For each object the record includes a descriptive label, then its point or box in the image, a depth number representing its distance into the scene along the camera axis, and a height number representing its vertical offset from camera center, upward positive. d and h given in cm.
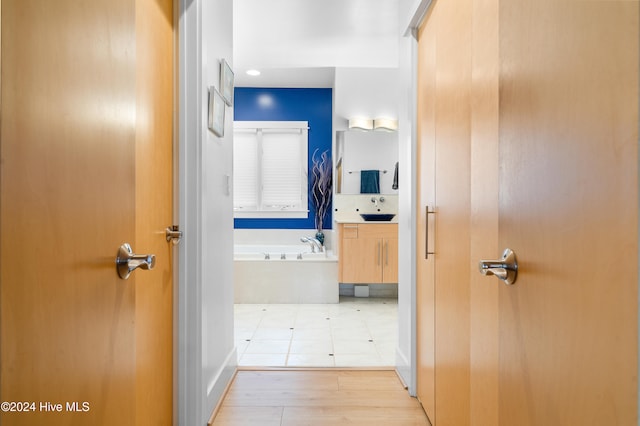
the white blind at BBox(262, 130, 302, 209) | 543 +54
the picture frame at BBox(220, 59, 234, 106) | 214 +73
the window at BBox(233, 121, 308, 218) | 541 +54
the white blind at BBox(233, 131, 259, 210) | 542 +53
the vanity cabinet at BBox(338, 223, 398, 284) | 430 -53
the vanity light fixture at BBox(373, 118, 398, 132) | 488 +107
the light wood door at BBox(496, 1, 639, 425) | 56 -1
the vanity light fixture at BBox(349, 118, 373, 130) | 488 +108
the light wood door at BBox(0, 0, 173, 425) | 68 +0
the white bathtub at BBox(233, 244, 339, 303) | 426 -84
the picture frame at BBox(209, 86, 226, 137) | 189 +50
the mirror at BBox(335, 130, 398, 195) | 491 +65
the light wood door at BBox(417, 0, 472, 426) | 148 -2
